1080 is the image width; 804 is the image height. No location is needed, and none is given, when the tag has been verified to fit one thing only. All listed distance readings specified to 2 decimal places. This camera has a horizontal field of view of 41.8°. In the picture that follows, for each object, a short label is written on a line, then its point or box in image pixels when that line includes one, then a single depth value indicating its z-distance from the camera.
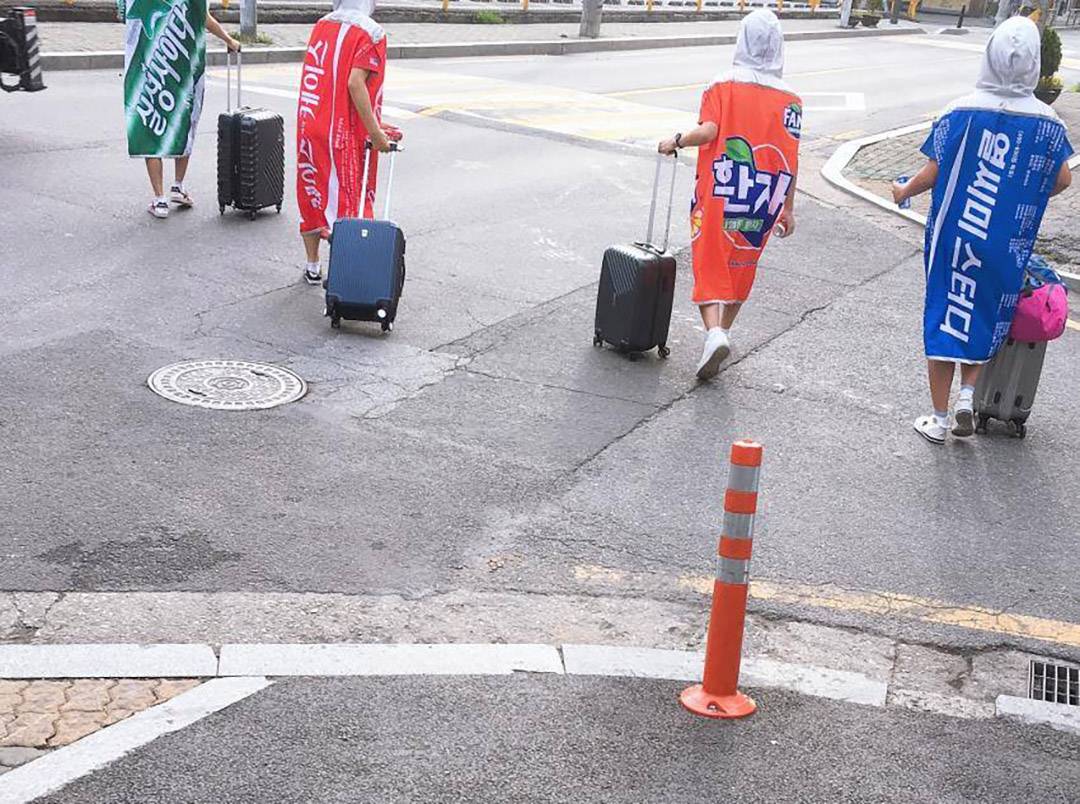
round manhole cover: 6.58
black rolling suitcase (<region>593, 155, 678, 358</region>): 7.70
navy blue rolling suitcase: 7.73
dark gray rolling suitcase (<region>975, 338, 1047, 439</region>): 7.14
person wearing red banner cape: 8.12
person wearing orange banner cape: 7.52
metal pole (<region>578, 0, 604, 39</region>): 29.58
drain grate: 4.70
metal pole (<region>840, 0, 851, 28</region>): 43.00
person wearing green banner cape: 9.71
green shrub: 21.25
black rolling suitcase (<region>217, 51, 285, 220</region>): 9.92
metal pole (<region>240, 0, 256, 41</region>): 20.98
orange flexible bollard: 4.18
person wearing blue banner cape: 6.74
